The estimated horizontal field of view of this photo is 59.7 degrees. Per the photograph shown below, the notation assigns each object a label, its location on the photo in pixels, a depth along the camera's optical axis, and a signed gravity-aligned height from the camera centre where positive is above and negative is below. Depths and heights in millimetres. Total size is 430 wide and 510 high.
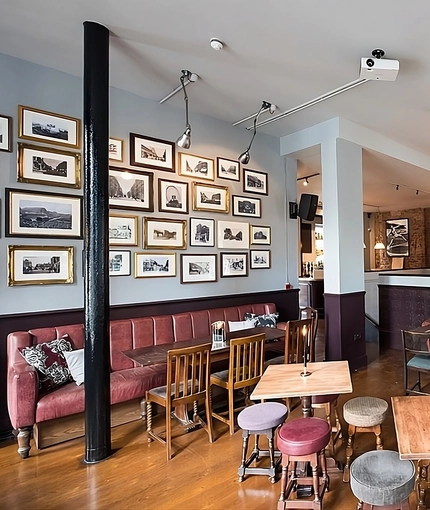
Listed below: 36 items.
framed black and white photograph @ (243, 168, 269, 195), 5230 +1159
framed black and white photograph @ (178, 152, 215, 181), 4582 +1227
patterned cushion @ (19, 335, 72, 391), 3082 -803
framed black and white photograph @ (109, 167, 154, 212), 4012 +837
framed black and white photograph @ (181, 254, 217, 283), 4570 -55
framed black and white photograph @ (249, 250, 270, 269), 5277 +55
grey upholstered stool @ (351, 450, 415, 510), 1727 -1049
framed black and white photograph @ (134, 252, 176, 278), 4188 +1
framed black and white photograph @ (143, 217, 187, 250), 4262 +367
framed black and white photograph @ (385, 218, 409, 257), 11734 +745
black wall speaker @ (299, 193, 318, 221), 5672 +847
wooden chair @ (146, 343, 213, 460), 2827 -977
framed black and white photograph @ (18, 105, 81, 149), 3460 +1341
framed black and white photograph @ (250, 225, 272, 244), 5305 +410
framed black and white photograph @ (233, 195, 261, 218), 5121 +793
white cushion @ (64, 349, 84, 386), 3197 -845
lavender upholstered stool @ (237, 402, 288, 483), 2496 -1089
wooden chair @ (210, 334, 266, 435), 3205 -926
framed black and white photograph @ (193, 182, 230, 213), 4703 +856
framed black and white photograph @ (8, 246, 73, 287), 3367 +21
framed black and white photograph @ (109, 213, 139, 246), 4004 +386
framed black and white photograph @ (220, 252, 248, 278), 4957 -9
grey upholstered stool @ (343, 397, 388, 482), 2488 -1050
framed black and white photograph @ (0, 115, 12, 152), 3342 +1206
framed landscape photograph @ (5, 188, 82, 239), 3375 +497
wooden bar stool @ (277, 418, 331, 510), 2117 -1071
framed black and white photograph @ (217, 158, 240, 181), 4945 +1268
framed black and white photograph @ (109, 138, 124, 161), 4003 +1253
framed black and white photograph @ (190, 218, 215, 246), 4664 +410
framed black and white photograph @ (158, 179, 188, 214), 4379 +819
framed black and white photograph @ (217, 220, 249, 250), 4953 +389
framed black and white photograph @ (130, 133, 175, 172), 4168 +1292
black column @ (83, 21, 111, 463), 2822 +131
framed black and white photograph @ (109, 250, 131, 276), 3990 +37
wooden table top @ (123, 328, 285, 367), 3092 -773
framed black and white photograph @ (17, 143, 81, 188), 3449 +963
